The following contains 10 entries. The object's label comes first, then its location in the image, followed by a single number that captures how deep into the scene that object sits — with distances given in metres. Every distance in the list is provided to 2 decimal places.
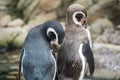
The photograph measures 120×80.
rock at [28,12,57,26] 14.17
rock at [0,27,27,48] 13.15
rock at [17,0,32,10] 15.17
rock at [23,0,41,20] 14.78
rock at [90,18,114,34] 13.63
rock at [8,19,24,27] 14.19
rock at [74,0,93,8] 13.97
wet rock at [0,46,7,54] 12.82
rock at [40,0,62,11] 14.35
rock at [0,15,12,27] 14.35
